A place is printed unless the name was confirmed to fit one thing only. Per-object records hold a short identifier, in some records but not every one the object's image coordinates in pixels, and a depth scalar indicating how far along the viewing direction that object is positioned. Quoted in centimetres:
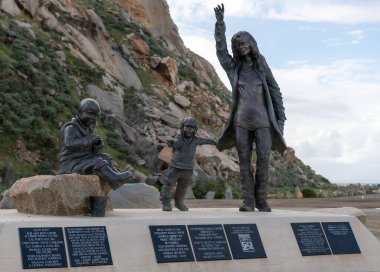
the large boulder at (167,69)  4125
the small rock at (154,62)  4150
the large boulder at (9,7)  3291
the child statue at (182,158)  844
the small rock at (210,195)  2775
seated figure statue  774
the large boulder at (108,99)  3200
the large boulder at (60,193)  732
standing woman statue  872
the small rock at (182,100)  3891
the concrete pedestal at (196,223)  643
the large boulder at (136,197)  1203
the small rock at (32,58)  2961
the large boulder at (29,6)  3422
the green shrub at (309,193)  3328
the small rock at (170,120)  3434
